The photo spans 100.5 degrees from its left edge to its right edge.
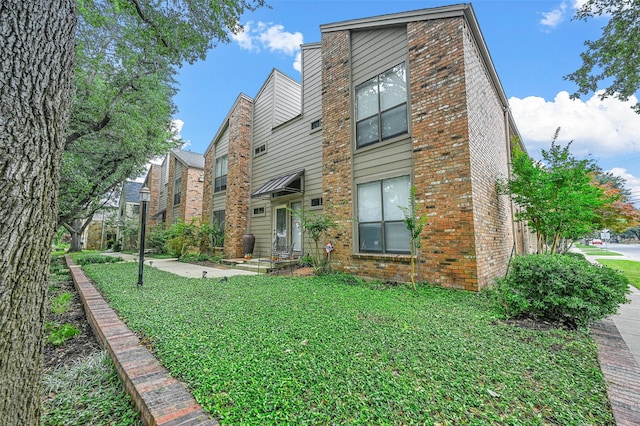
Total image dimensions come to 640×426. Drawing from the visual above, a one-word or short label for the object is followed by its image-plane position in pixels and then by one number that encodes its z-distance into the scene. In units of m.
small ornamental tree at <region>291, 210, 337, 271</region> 7.55
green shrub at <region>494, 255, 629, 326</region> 3.54
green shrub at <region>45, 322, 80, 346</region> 3.28
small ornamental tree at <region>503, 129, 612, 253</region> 6.80
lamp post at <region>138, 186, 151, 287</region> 6.04
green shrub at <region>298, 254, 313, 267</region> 8.70
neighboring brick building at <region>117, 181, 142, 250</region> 20.95
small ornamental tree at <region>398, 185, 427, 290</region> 5.43
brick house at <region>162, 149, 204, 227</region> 16.81
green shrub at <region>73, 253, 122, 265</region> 11.28
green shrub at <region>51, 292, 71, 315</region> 4.34
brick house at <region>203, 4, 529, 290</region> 5.67
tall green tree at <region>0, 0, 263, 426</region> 1.29
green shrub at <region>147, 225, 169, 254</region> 16.25
